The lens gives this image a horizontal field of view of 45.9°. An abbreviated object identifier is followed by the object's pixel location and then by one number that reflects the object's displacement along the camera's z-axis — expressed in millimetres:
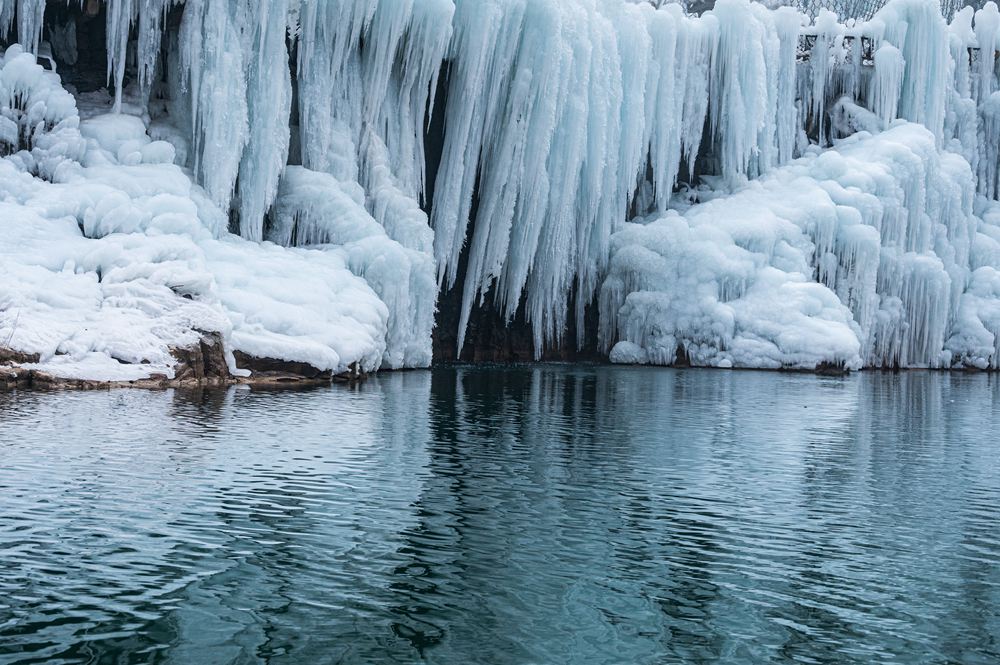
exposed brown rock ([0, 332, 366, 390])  19500
